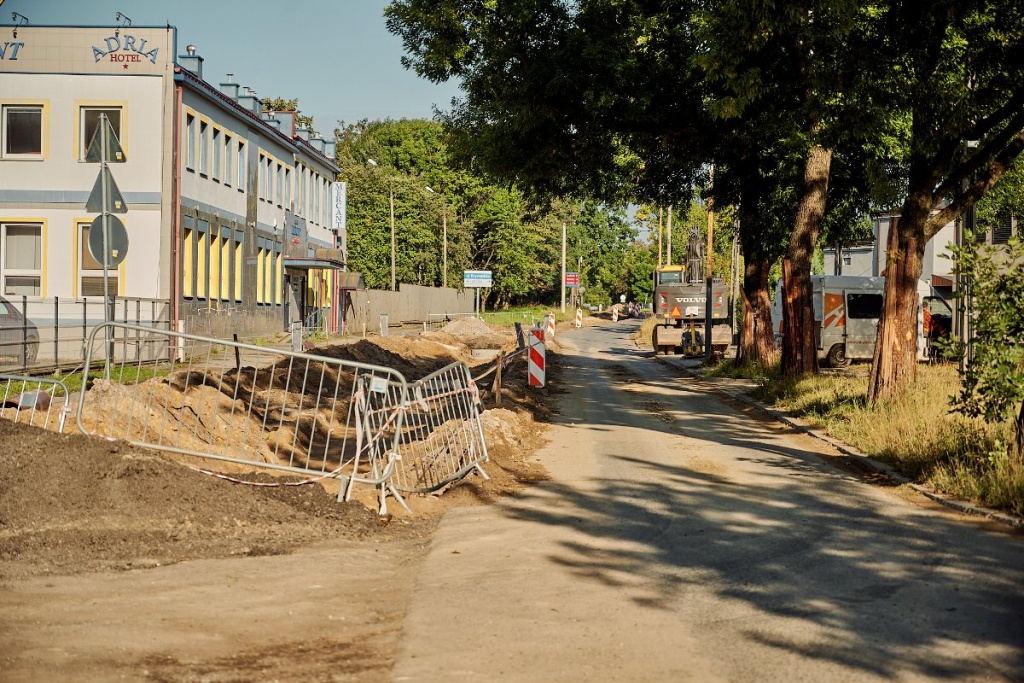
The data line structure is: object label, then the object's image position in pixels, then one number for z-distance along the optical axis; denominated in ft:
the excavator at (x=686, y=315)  141.69
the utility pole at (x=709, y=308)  103.46
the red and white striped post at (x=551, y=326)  148.52
